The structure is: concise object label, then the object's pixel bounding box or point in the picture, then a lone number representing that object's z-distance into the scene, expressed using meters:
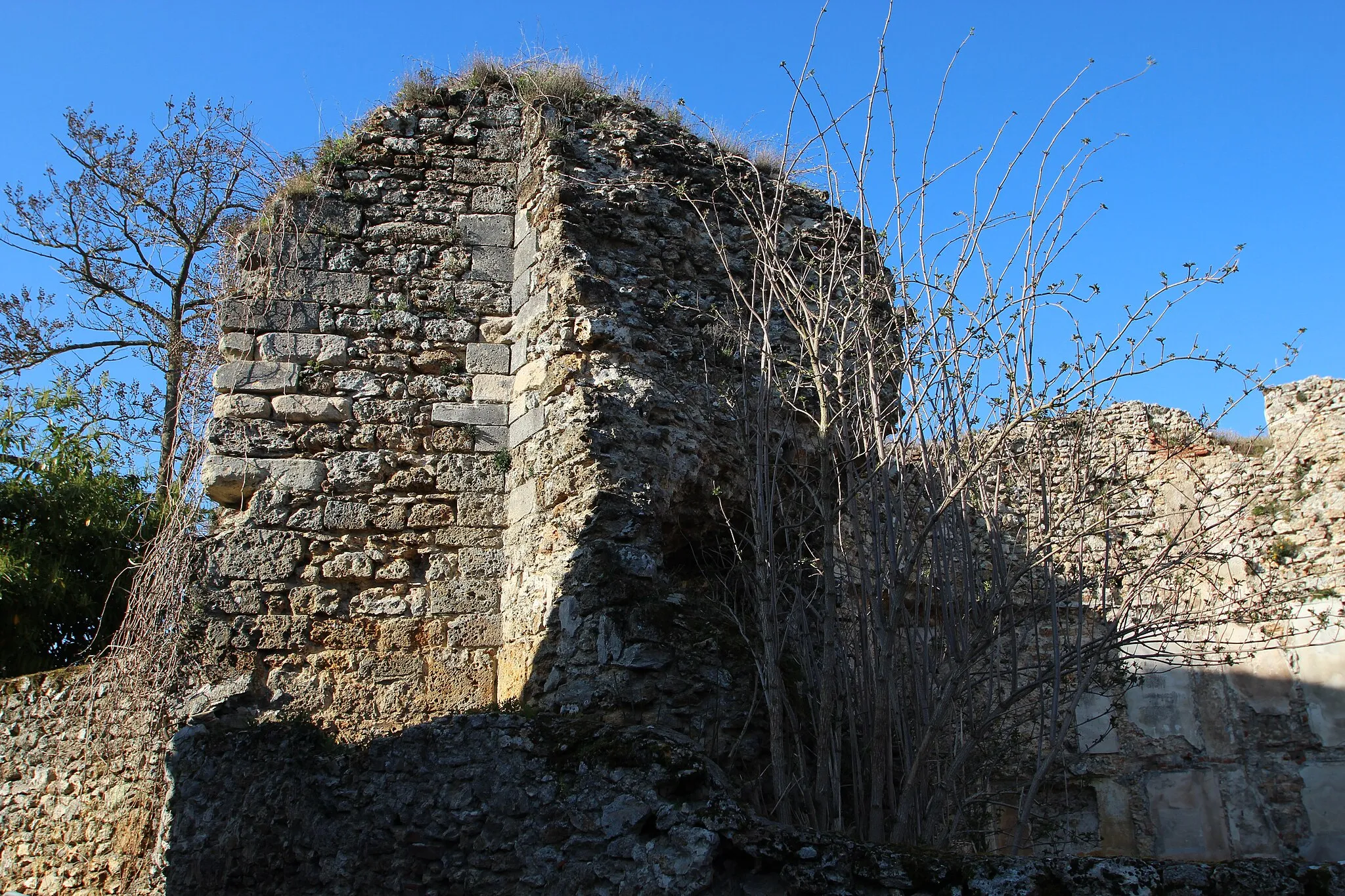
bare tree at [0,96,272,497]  10.16
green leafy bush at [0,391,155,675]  7.25
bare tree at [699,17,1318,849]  3.89
